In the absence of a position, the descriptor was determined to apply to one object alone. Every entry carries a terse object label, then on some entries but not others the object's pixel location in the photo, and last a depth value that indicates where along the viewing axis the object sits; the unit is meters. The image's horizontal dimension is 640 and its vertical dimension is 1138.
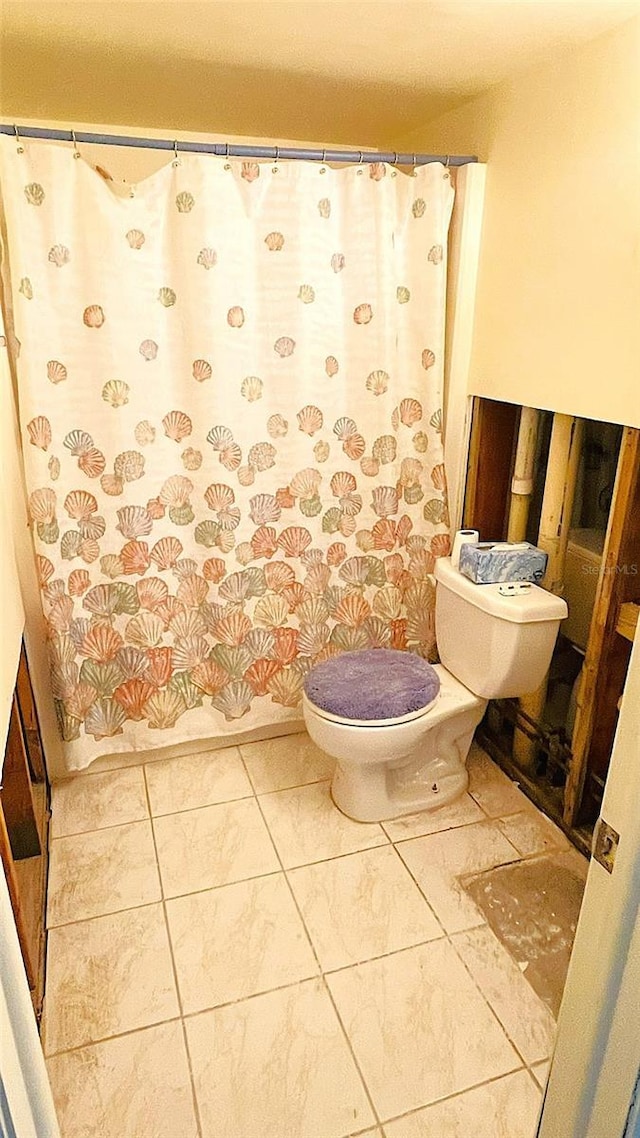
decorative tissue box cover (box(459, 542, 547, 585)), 2.08
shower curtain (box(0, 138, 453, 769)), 1.91
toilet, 1.99
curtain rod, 1.77
